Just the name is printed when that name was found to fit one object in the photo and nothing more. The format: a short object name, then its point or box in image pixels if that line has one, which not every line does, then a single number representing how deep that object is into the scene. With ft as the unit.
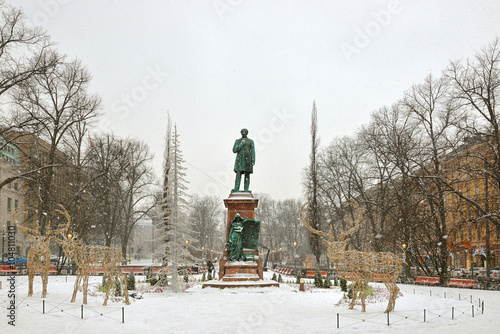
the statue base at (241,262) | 69.67
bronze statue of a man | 78.64
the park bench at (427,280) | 90.34
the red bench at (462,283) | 82.94
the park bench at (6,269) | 99.04
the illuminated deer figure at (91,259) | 51.72
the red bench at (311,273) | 110.07
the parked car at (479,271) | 131.18
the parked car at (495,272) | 119.67
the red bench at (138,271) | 125.93
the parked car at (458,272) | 130.86
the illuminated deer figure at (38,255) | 56.85
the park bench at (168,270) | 70.74
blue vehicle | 147.32
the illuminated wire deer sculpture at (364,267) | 47.50
